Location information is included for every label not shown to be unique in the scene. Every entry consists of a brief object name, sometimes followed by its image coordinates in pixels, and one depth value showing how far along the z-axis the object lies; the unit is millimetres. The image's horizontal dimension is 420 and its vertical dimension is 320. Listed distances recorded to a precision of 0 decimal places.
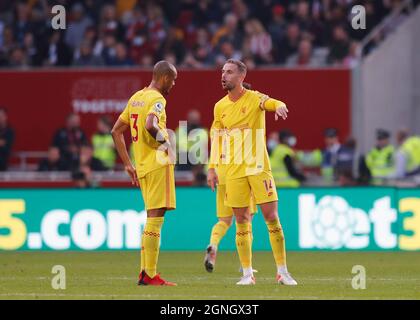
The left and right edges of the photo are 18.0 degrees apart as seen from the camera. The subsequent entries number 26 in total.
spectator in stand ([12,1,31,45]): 28047
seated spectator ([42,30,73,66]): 26906
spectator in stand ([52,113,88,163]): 24750
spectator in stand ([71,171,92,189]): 22703
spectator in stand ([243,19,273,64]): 26188
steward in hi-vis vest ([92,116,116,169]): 24547
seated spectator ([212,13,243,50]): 26484
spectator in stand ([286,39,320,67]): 25781
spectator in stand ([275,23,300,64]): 26391
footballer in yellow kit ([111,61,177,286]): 13688
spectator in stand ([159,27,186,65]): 26516
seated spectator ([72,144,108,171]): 23812
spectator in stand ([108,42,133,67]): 26531
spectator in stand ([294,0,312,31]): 26812
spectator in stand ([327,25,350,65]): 25891
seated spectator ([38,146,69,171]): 24578
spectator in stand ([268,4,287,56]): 26594
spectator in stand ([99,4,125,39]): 27630
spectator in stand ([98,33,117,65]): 26688
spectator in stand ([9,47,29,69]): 27156
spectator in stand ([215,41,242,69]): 25828
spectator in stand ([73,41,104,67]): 26719
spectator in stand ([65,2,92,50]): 27655
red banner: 25547
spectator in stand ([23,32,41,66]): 27266
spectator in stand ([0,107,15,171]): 25031
